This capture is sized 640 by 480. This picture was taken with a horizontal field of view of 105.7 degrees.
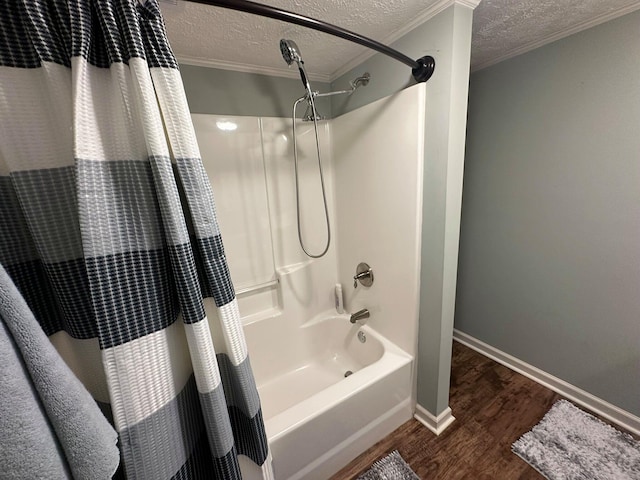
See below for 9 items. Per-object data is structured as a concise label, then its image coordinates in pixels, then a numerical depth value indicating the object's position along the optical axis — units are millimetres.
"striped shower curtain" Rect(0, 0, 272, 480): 470
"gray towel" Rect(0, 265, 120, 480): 346
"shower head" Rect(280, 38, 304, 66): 1084
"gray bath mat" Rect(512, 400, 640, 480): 1146
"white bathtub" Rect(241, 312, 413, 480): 1084
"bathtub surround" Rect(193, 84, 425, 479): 1198
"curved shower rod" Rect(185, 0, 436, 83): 673
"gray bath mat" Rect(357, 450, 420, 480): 1191
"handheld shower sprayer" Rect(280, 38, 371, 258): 1093
